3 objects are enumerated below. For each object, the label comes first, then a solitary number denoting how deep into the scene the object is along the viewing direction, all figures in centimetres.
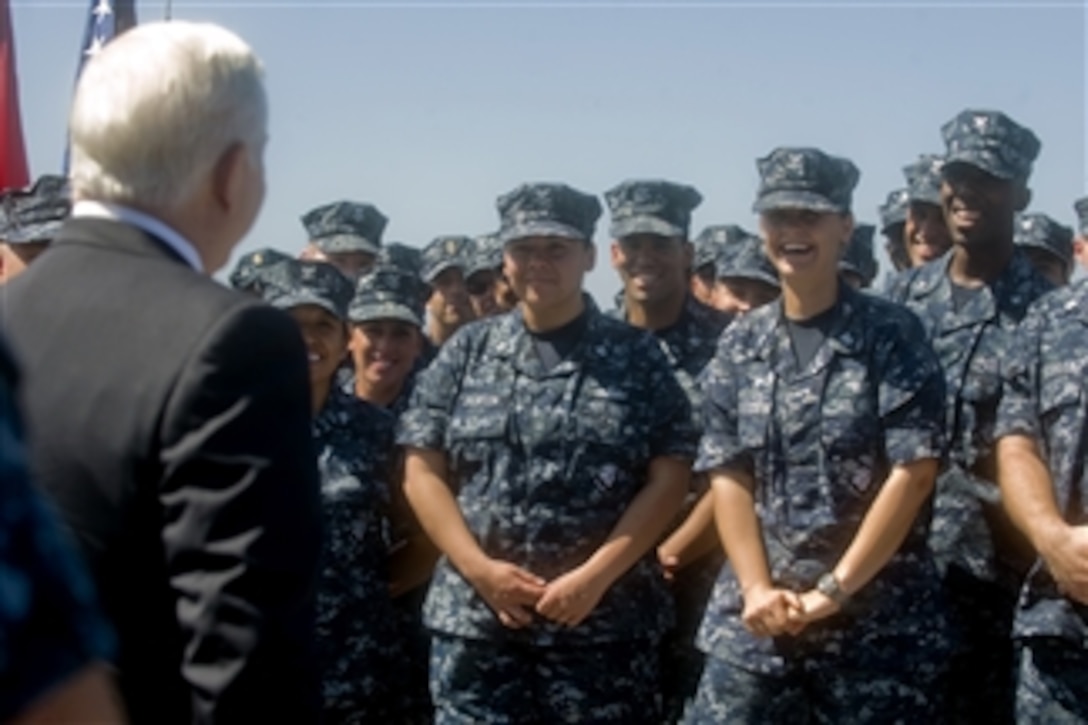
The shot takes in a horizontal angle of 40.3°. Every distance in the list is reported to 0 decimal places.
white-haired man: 185
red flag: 774
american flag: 727
